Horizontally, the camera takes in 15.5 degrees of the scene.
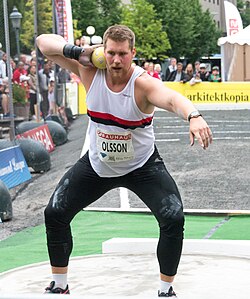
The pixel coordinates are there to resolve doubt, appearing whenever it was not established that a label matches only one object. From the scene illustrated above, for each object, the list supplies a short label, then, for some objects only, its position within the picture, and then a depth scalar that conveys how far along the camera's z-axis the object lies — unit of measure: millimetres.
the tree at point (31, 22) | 16891
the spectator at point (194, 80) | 27234
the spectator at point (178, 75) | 28391
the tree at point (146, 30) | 56469
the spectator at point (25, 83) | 16141
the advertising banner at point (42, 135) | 15792
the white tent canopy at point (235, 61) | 33562
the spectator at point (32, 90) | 16875
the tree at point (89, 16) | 53000
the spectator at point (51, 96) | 19406
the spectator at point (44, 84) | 18122
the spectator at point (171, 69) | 29625
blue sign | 12766
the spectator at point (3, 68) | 14234
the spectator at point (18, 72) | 15629
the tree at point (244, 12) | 100812
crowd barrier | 27172
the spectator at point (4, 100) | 14056
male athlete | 5734
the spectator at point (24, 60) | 16491
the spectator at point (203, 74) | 29830
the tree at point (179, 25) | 61281
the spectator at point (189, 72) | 27938
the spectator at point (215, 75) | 27234
